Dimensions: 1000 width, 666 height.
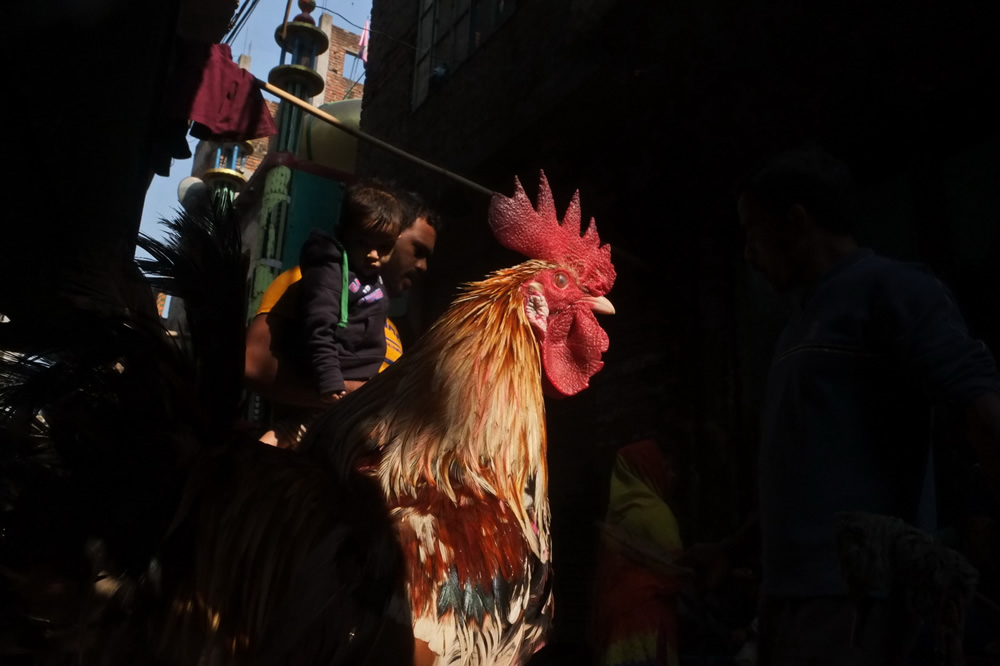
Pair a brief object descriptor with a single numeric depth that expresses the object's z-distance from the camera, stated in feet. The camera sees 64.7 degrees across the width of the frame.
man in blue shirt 4.83
